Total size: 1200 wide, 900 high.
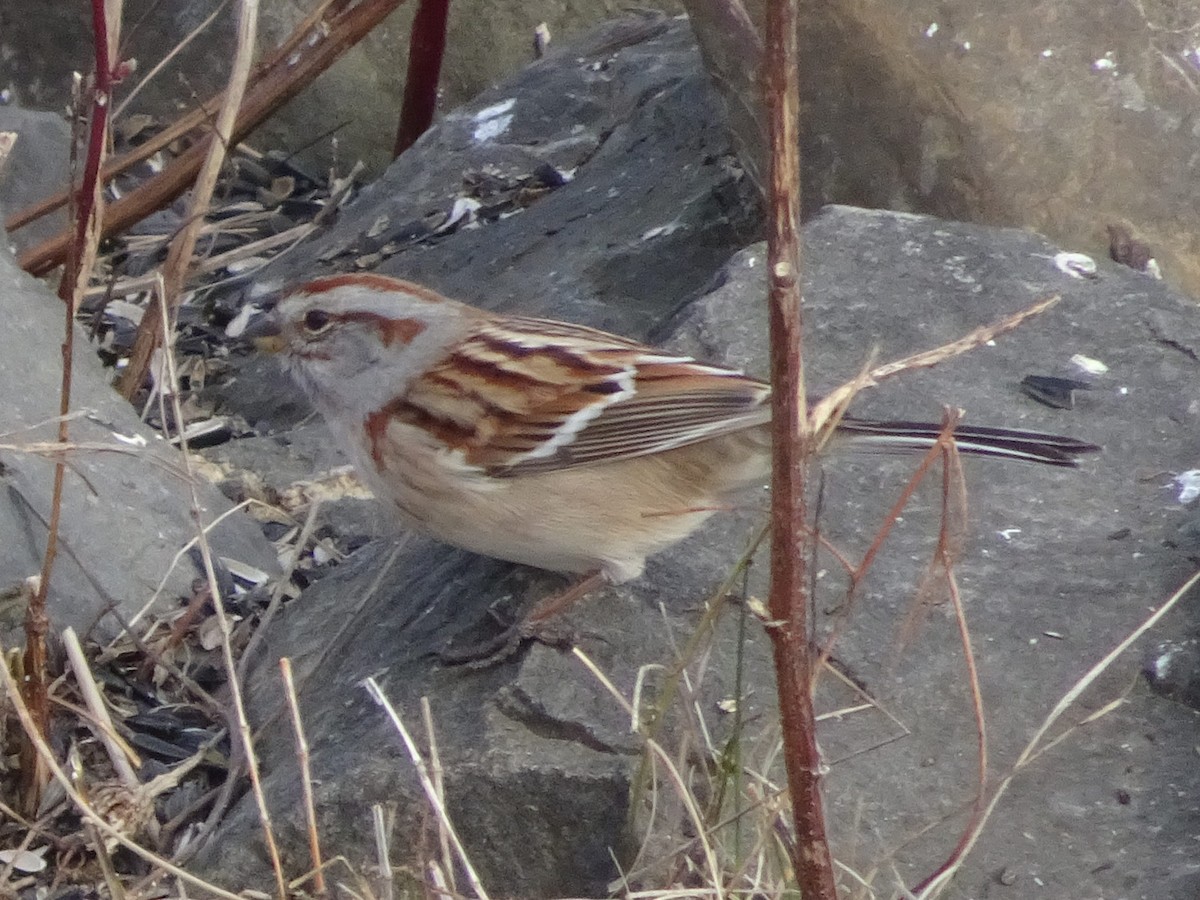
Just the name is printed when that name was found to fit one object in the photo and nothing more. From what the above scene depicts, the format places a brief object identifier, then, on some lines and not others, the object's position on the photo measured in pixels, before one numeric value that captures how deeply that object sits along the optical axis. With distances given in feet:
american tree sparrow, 18.29
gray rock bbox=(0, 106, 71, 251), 33.30
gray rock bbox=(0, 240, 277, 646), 21.18
